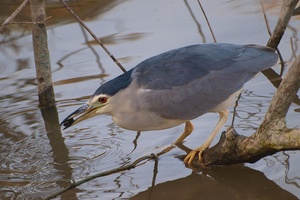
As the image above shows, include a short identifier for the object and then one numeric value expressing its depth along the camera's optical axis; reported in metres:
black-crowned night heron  12.02
